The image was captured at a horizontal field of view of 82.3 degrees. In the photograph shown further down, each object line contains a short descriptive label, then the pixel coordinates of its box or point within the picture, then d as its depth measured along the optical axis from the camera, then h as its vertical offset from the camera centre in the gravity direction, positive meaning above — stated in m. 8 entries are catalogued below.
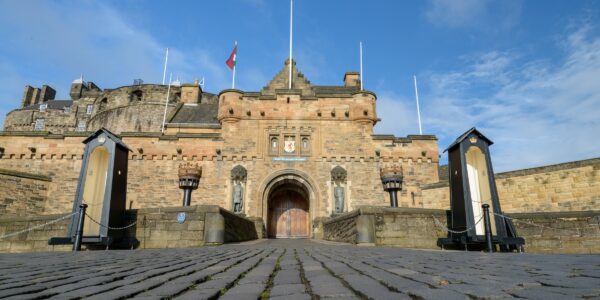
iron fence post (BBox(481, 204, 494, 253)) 8.72 +0.19
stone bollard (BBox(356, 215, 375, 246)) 10.41 +0.10
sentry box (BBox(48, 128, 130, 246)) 10.30 +1.42
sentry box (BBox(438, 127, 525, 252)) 9.84 +1.15
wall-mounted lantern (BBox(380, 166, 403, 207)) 16.73 +2.51
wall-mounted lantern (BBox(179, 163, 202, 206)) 17.28 +2.57
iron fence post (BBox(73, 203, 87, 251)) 9.09 +0.03
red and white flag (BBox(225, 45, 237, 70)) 25.47 +12.54
